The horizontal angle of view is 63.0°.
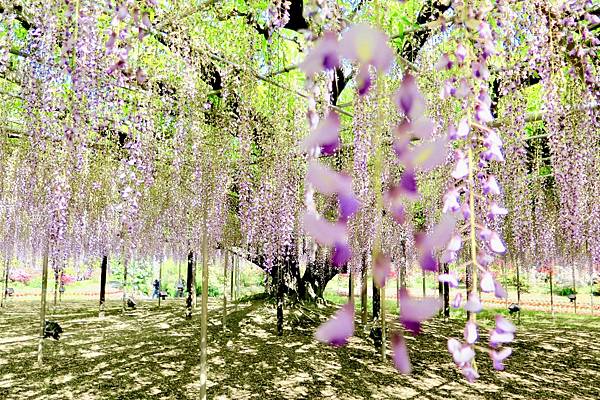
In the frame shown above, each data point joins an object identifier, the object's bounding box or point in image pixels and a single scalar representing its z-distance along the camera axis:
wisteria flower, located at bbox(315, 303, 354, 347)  0.50
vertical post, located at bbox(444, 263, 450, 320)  12.73
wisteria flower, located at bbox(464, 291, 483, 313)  0.70
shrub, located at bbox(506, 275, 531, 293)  20.50
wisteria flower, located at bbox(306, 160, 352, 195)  0.52
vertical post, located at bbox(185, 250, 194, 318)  10.61
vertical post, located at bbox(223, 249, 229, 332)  8.41
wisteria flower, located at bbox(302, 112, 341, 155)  0.59
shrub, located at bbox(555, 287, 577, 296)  19.81
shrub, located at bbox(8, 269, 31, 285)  20.80
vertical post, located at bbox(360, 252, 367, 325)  8.65
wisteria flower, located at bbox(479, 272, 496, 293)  0.76
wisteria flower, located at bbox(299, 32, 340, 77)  0.59
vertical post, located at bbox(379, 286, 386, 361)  6.63
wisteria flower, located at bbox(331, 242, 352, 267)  0.56
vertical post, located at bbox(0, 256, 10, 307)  13.27
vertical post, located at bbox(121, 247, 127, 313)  11.93
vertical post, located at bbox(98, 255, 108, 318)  11.19
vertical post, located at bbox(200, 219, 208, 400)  4.09
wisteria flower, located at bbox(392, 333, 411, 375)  0.51
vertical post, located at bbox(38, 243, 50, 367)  6.20
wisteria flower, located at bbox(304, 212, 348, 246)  0.53
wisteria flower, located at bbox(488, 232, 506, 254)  0.81
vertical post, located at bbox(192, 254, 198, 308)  9.84
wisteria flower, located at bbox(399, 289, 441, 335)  0.48
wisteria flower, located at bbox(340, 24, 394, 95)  0.53
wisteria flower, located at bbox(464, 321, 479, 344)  0.72
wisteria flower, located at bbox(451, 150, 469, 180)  0.81
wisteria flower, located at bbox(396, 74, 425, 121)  0.62
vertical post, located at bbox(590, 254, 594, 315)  14.67
